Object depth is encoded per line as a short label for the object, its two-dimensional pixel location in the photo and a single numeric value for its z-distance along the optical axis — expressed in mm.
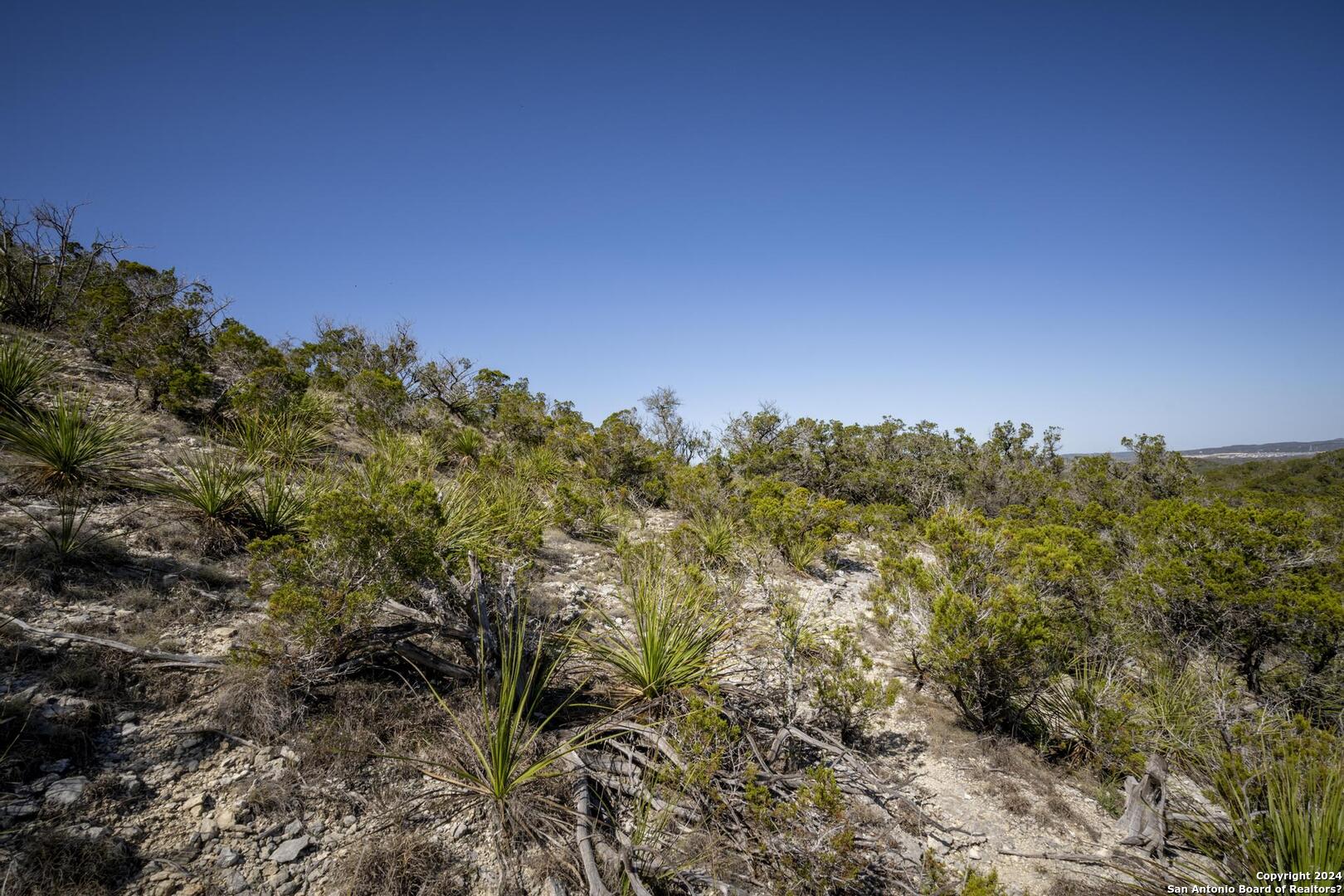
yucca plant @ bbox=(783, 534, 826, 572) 8742
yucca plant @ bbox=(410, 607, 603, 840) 2984
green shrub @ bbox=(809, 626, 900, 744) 4387
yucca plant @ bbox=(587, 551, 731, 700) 4223
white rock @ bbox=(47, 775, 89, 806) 2477
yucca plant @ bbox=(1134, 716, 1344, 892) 2641
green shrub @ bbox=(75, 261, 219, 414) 8008
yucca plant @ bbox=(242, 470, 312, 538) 5355
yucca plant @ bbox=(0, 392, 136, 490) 4918
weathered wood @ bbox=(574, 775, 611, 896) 2617
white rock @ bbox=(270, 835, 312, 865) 2602
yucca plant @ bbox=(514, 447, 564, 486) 10266
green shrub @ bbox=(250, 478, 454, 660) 3453
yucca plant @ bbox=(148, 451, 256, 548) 5102
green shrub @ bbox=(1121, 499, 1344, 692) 5215
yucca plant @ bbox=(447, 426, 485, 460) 11602
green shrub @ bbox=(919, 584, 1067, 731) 4707
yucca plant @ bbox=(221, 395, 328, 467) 6844
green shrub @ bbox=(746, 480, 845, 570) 8750
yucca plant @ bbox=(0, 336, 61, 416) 5656
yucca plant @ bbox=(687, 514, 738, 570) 8172
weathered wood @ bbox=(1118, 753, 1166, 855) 3553
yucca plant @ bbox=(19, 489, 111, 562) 4082
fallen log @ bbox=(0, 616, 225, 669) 3301
